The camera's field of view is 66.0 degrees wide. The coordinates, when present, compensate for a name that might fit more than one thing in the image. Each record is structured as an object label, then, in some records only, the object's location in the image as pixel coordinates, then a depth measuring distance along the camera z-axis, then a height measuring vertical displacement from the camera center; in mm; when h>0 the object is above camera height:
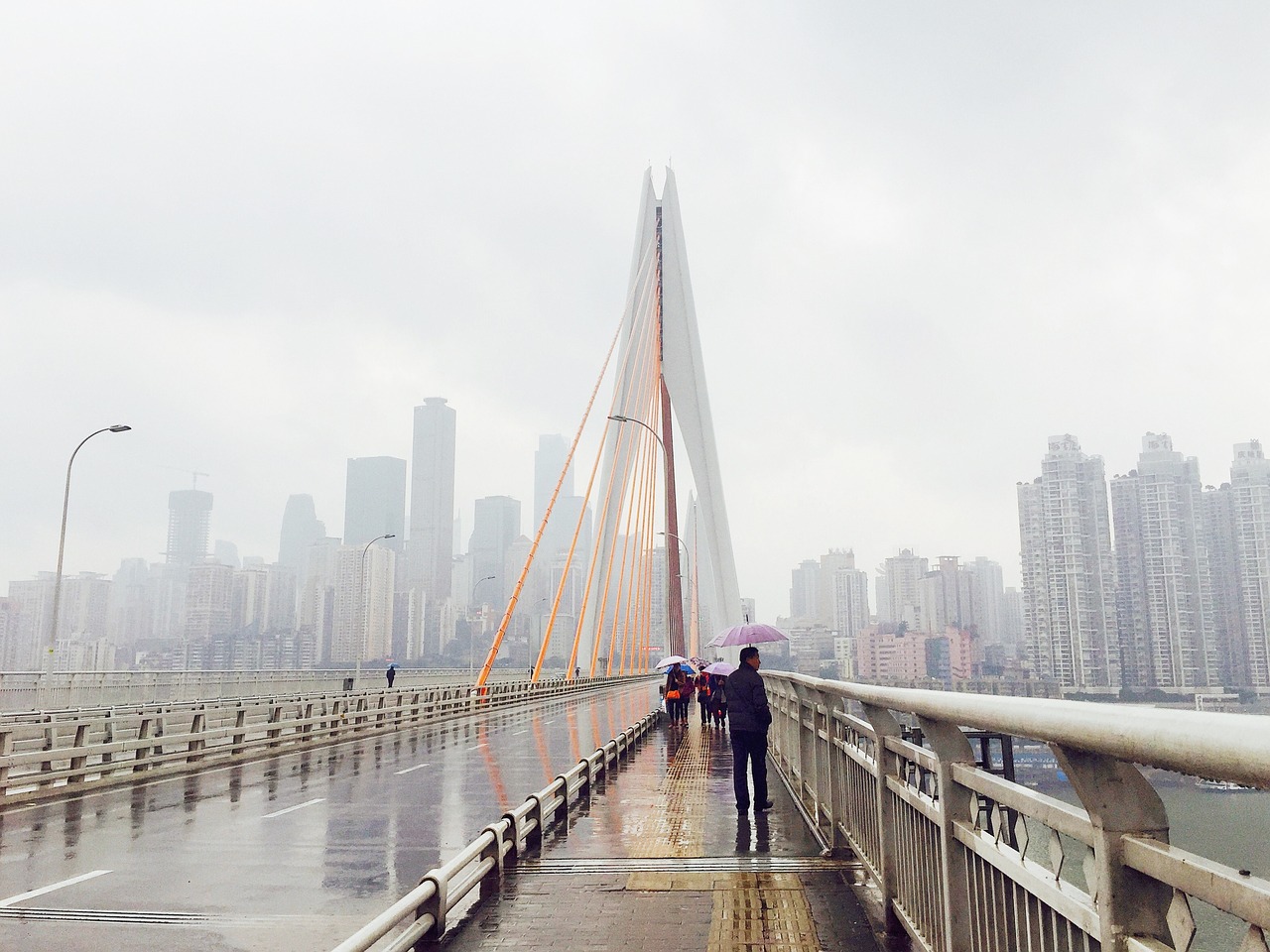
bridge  2486 -1801
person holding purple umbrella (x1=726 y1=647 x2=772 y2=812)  10430 -805
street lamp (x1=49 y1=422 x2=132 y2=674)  27188 +2033
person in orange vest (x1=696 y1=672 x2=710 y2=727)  26641 -1689
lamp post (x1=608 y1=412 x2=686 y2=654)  66438 +3551
